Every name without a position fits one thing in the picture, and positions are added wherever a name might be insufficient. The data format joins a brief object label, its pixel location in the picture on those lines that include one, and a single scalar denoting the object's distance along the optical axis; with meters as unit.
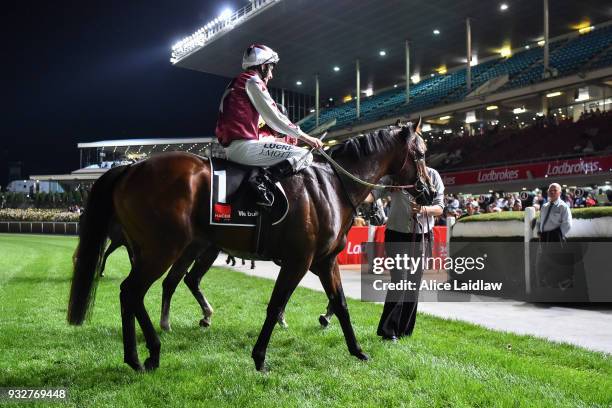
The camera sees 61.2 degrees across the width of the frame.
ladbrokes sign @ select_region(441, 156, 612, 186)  19.94
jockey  4.07
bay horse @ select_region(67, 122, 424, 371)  3.88
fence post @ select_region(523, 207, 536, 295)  8.09
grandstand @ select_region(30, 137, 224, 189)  53.42
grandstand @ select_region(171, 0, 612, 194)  24.84
